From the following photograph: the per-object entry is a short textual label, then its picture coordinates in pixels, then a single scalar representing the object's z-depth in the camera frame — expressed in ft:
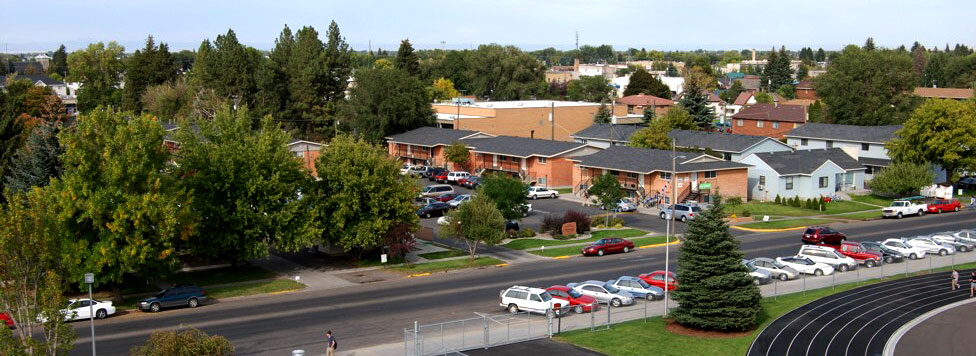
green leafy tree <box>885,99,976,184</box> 250.98
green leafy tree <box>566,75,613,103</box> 547.49
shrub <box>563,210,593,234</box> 195.21
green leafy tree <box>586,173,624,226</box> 201.57
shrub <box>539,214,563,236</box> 193.26
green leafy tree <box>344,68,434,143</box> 329.11
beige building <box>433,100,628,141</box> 344.08
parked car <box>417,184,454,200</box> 237.45
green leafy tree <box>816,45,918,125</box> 364.38
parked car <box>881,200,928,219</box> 218.38
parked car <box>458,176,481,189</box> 262.26
